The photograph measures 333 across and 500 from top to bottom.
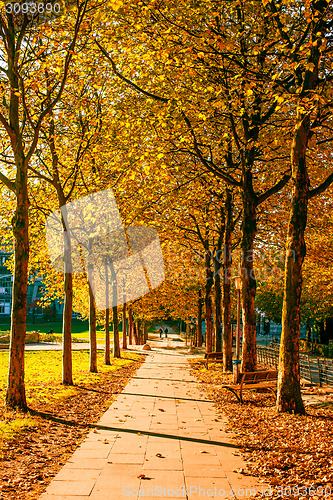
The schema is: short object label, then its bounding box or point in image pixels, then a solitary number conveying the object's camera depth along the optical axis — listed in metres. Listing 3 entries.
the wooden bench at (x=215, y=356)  21.75
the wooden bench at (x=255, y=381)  11.72
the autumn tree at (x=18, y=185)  10.05
